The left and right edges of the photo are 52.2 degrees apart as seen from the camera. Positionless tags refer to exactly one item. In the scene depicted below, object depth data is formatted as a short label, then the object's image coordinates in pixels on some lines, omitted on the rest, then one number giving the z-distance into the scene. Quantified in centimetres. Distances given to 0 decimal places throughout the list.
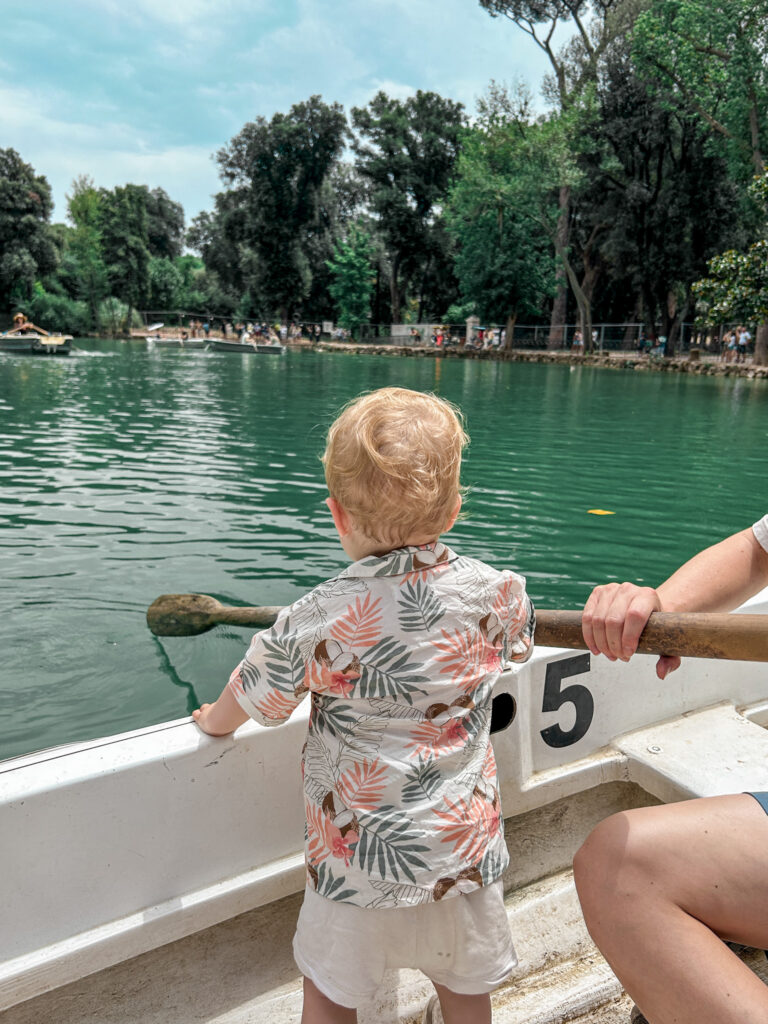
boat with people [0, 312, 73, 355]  3062
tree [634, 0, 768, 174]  2325
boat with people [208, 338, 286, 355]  4053
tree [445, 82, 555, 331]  3306
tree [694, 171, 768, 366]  1839
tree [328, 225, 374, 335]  4778
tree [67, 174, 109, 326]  5309
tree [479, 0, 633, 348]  3406
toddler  120
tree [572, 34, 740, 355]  3105
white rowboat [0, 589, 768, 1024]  138
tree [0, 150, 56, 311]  4834
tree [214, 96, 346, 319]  4950
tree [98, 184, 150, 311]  5500
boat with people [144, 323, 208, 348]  4547
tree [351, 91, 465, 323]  4522
